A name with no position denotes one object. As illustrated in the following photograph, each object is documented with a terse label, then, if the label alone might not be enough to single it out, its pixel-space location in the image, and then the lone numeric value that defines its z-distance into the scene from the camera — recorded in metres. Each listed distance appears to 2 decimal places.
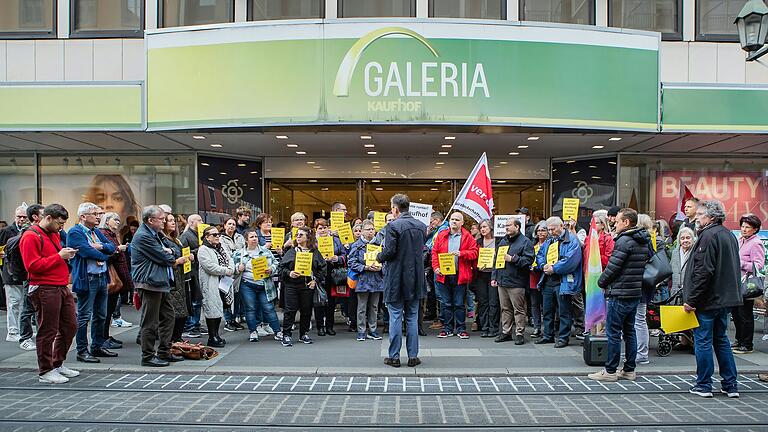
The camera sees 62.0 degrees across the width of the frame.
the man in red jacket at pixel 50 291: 7.36
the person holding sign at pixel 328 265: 10.54
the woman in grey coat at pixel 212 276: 9.34
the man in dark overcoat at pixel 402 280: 8.23
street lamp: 9.45
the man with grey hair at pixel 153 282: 7.98
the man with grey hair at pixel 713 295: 6.84
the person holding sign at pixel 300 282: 9.66
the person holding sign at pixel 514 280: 9.81
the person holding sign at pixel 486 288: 10.29
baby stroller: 9.02
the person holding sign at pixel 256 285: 9.98
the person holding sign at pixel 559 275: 9.34
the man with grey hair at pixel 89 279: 8.38
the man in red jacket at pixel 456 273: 10.29
